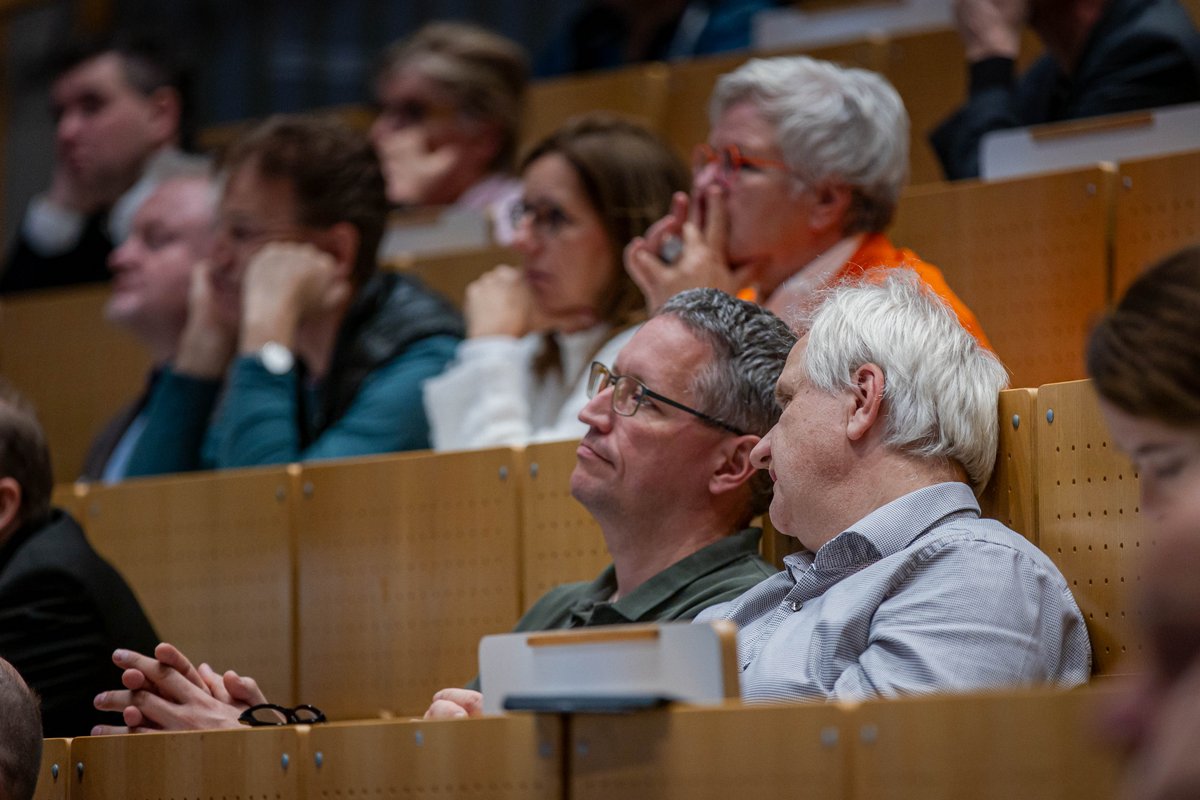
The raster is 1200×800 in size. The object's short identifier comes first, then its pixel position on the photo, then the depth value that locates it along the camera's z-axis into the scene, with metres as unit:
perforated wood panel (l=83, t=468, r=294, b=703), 5.86
